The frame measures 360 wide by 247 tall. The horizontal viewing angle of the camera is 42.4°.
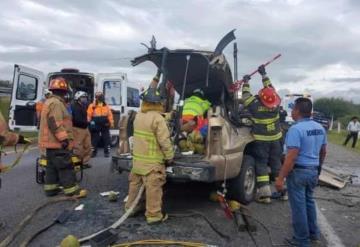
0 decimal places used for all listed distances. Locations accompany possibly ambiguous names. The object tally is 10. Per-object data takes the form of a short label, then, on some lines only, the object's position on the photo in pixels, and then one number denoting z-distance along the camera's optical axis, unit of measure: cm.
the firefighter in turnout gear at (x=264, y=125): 736
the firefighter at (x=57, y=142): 694
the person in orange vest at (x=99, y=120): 1230
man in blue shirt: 504
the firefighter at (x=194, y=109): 662
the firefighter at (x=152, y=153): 576
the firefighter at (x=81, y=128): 1025
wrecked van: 591
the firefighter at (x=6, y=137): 520
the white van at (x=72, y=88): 1292
